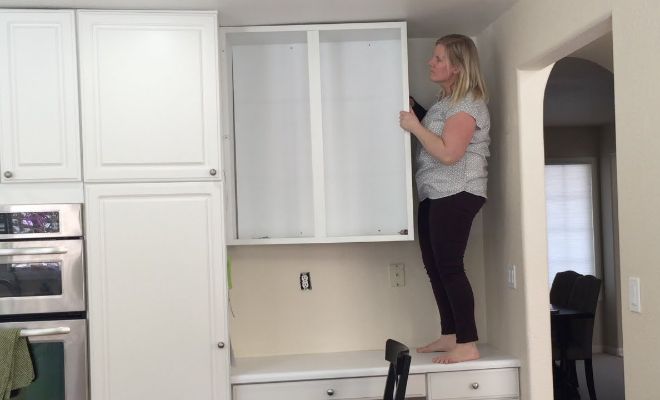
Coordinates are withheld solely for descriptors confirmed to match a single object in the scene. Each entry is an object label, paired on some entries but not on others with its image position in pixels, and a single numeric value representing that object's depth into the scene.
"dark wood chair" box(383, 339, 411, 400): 2.61
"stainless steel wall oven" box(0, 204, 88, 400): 3.02
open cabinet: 3.50
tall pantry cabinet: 3.10
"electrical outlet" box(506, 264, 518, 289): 3.36
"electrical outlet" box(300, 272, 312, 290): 3.72
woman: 3.29
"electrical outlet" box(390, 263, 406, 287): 3.77
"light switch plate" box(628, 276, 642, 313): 2.25
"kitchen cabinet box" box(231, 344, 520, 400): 3.24
